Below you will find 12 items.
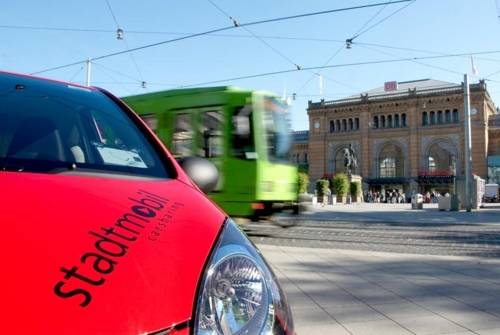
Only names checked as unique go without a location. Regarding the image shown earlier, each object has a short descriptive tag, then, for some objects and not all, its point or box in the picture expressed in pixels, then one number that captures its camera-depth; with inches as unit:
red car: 42.6
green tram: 375.9
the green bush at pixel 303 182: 1461.2
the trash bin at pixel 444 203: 1116.5
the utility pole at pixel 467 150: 1059.9
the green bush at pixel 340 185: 1736.0
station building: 2522.1
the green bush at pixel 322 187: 1657.4
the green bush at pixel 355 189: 1824.6
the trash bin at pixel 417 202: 1270.9
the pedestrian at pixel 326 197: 1596.7
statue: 1940.2
